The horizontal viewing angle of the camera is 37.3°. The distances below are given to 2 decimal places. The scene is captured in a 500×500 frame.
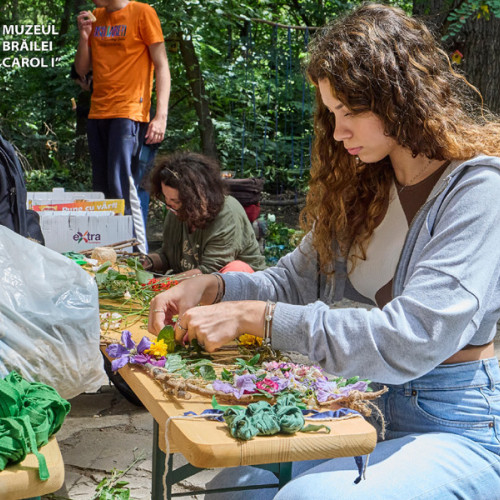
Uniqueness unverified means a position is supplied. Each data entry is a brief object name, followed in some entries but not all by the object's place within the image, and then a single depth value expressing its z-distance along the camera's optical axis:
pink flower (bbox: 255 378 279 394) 1.40
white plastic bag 1.50
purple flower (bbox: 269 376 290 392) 1.41
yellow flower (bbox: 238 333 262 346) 1.73
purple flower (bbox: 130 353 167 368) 1.55
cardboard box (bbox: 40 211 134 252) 3.64
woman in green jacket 3.91
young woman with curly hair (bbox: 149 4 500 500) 1.40
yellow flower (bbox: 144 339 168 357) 1.60
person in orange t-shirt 4.73
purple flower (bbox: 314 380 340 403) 1.37
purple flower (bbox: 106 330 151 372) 1.57
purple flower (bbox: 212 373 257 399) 1.39
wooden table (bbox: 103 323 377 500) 1.18
